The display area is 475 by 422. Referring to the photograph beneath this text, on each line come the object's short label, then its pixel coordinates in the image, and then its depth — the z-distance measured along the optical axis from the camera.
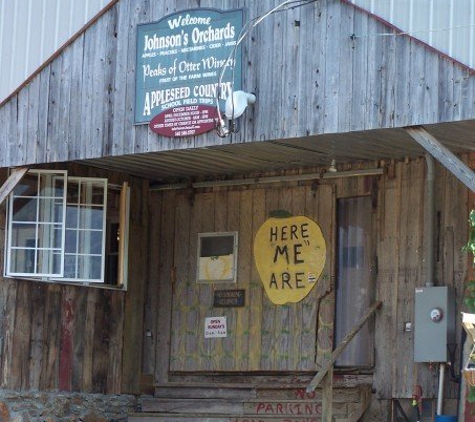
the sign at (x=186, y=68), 13.79
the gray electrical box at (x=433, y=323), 13.76
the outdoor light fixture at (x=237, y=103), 13.31
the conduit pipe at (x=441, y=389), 13.73
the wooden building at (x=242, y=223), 13.15
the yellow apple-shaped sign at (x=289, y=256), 15.46
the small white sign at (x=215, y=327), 16.09
